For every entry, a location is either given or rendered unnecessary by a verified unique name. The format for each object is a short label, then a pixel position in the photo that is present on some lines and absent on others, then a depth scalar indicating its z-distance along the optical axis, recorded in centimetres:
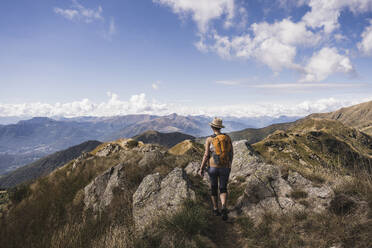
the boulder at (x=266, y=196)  660
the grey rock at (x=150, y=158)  1190
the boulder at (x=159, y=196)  632
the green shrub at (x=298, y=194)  697
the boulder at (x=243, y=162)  1056
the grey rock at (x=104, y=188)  952
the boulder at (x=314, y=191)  609
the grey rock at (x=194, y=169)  1081
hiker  702
